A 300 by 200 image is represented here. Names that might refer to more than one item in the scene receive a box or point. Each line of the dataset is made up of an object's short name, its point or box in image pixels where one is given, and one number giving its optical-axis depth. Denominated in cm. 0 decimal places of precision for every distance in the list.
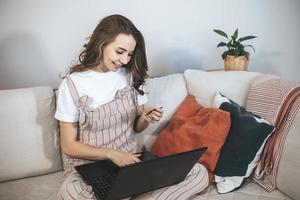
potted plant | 180
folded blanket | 140
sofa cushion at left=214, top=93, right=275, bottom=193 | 141
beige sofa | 137
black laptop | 109
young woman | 129
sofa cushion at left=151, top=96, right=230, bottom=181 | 147
